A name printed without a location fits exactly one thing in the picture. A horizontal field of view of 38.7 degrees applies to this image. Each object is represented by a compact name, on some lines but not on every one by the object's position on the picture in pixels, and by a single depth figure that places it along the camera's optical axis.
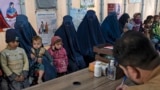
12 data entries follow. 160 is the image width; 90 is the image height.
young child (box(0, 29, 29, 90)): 2.69
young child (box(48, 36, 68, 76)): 3.18
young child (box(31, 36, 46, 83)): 2.94
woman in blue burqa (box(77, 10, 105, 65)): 3.99
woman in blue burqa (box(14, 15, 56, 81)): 3.06
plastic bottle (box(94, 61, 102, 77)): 2.09
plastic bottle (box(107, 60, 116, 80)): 2.00
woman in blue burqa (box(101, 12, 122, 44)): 4.36
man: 0.91
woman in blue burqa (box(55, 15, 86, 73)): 3.55
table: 1.83
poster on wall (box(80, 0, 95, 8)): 4.42
